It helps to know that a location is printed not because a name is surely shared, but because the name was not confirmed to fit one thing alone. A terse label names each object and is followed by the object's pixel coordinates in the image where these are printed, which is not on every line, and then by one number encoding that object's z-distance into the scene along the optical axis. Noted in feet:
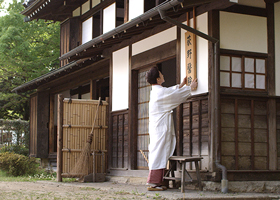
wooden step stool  20.55
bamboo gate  31.24
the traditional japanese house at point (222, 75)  22.35
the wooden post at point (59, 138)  30.91
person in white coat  21.90
